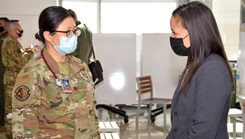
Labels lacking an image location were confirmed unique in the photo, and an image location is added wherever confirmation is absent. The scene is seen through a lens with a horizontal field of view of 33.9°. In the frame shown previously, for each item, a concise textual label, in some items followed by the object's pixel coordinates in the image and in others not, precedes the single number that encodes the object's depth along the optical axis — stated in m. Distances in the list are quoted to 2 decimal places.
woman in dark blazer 1.95
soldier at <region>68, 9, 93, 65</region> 5.73
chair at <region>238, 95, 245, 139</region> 4.09
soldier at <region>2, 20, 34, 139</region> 5.63
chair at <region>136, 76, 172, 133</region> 6.71
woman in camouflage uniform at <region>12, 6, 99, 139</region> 2.22
